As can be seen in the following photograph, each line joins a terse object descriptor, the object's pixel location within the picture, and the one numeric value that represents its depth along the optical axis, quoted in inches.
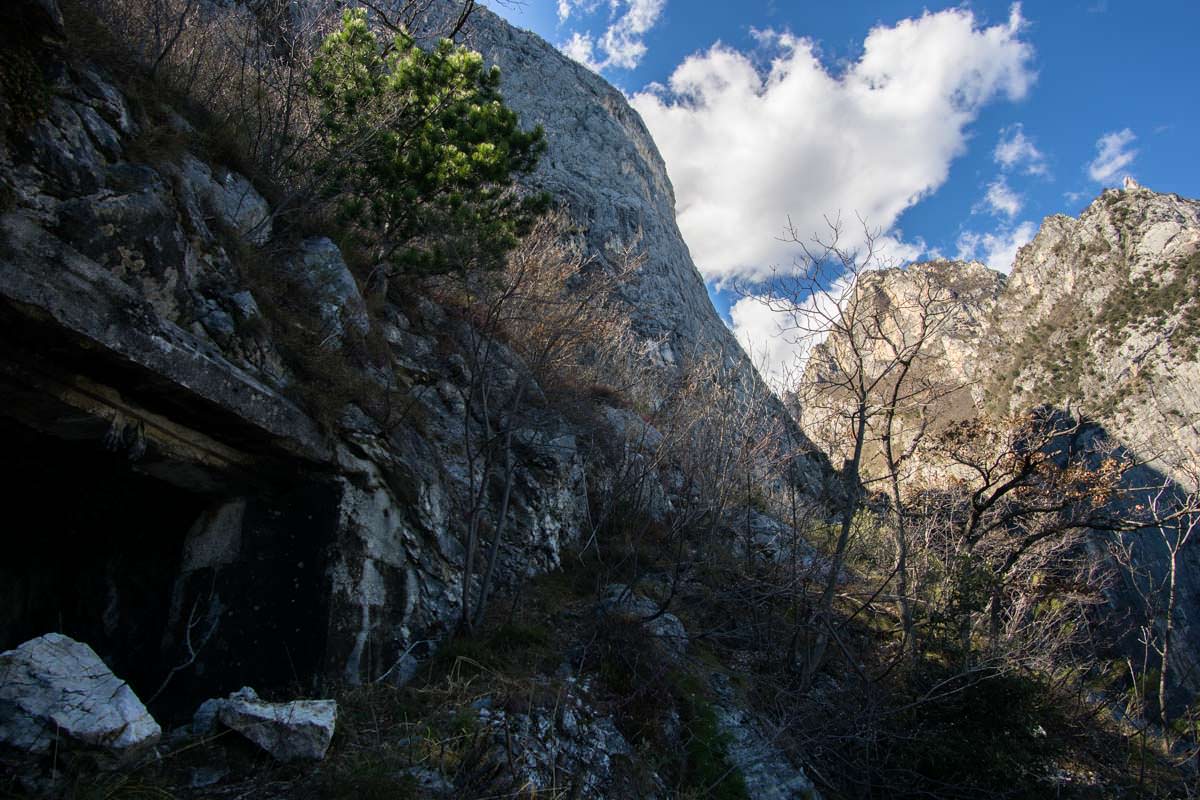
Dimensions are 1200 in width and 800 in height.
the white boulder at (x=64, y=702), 103.0
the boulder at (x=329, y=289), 211.8
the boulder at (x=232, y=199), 196.2
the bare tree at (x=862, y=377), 224.8
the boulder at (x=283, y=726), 124.4
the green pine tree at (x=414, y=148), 271.6
